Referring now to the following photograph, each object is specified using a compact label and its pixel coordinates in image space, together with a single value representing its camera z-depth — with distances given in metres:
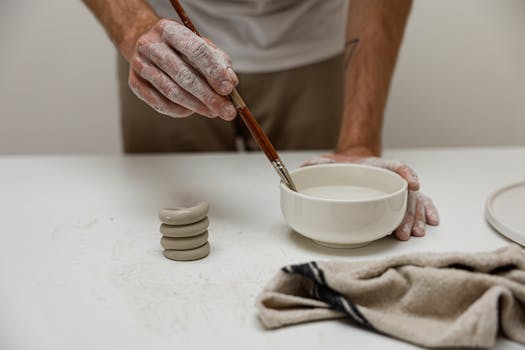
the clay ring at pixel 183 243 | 0.73
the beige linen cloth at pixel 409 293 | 0.56
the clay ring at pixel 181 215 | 0.71
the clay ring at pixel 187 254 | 0.73
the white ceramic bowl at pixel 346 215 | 0.71
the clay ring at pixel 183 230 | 0.72
